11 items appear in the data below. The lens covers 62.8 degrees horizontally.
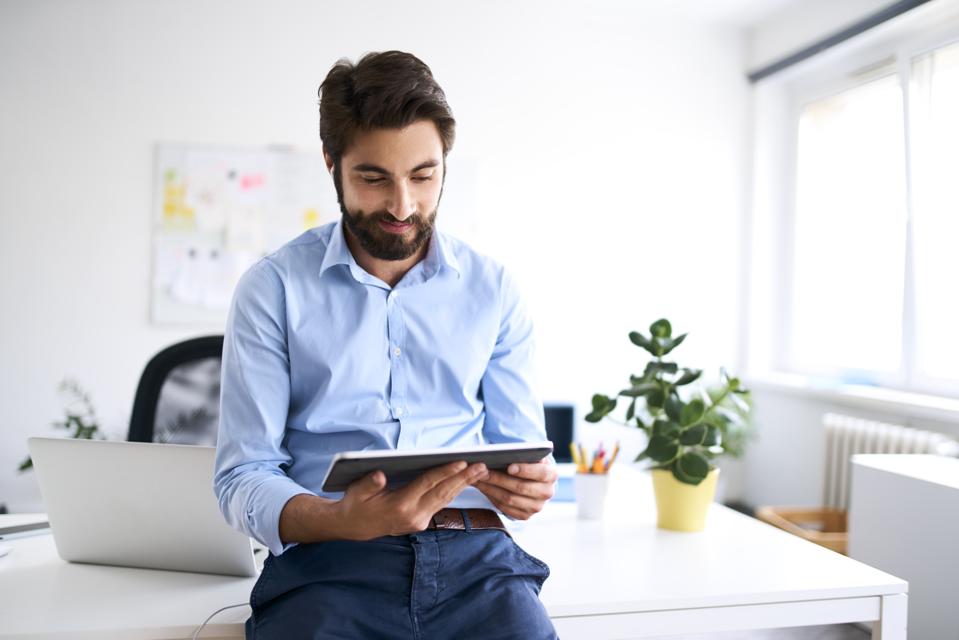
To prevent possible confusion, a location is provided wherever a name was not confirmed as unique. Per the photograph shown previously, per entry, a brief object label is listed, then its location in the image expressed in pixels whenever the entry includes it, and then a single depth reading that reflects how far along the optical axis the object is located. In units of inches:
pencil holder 62.7
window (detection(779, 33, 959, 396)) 128.0
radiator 115.5
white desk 42.8
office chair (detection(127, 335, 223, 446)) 77.2
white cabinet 66.6
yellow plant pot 59.6
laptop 48.0
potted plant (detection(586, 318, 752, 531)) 59.9
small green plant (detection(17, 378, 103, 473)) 142.9
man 42.6
